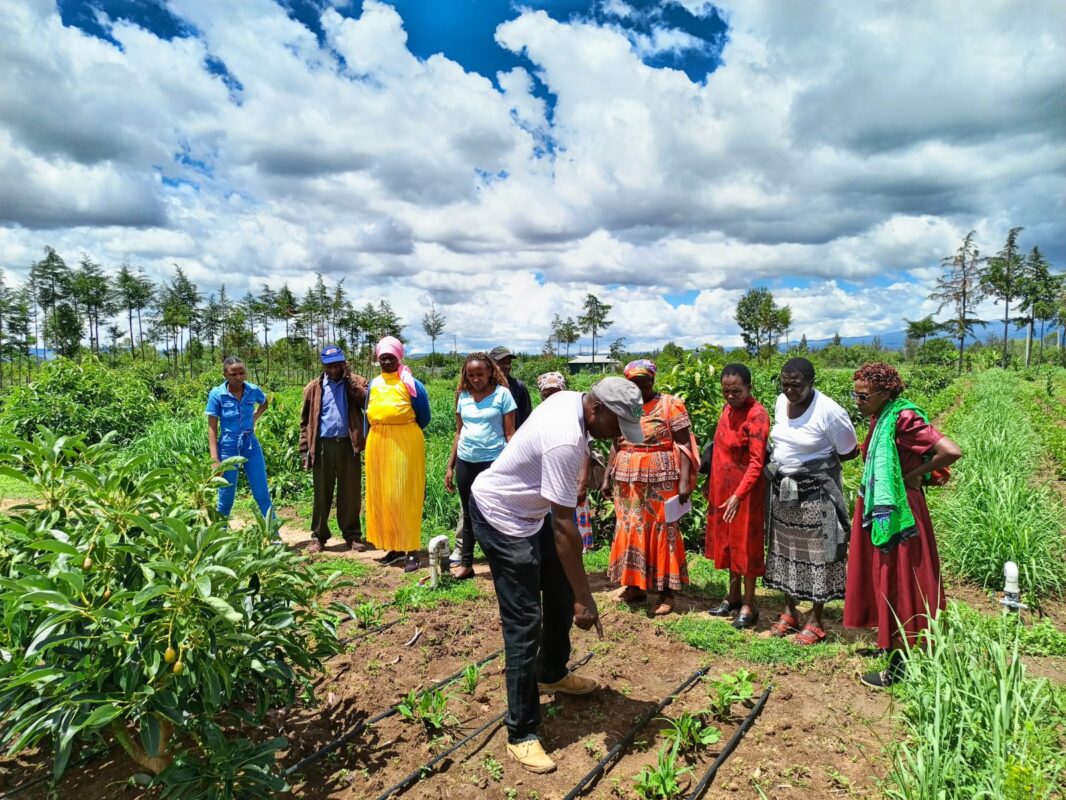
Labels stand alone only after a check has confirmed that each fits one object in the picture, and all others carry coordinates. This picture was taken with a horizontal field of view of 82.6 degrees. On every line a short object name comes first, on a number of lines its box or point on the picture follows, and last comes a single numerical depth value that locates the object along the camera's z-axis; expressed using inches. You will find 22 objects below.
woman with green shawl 111.5
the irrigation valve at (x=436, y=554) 161.6
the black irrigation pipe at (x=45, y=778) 87.5
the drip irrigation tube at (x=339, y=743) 93.5
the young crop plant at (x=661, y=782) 86.2
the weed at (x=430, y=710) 102.4
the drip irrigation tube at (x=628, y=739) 90.3
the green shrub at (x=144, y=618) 66.3
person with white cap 86.5
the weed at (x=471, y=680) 114.6
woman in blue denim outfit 196.1
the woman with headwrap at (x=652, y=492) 148.3
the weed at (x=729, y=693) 106.0
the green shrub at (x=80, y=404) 340.5
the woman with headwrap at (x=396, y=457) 182.2
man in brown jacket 199.8
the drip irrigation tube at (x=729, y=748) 88.8
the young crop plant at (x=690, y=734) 96.2
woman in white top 126.7
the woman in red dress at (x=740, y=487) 136.9
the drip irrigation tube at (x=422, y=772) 89.6
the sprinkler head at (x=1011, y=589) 112.4
